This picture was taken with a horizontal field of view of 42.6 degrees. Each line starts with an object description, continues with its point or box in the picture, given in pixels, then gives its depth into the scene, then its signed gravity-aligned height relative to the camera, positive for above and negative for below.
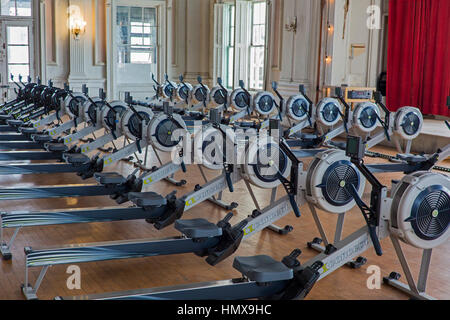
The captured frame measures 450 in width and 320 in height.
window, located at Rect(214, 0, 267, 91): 14.23 +0.87
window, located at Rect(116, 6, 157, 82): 14.83 +0.90
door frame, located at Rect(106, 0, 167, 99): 14.48 +0.72
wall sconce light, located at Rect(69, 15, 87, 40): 14.11 +1.19
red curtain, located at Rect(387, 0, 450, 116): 11.14 +0.51
